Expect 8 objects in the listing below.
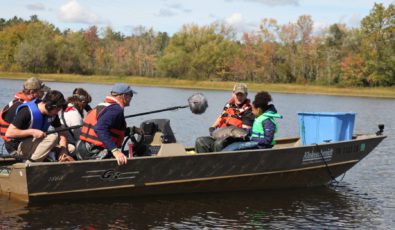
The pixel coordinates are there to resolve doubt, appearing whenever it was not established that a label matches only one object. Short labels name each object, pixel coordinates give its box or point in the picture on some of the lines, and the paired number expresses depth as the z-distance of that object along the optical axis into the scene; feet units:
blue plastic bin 38.40
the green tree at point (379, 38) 214.48
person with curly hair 34.47
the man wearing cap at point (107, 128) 29.78
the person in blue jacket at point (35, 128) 29.32
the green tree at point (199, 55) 248.93
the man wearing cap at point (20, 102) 30.94
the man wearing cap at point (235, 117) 35.14
